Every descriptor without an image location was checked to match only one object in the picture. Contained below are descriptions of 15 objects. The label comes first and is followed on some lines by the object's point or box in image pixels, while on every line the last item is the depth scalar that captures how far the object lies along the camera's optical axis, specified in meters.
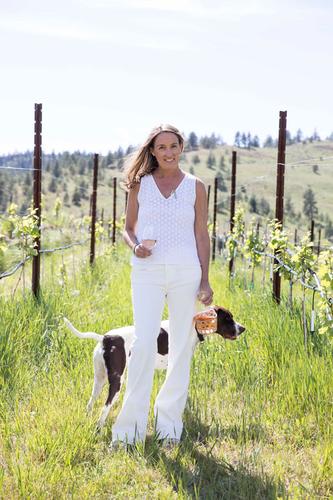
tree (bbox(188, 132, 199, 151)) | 137.89
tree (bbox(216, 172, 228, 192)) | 90.51
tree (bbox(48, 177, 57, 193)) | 86.50
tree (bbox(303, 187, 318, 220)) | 84.68
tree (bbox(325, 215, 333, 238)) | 69.44
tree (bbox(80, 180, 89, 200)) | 88.17
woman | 3.83
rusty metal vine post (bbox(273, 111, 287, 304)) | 6.61
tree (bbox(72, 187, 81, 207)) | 82.50
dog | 4.06
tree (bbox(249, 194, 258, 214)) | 80.06
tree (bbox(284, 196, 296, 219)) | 83.44
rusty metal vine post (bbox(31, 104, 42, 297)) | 6.90
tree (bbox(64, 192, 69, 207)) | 83.23
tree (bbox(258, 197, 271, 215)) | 80.69
